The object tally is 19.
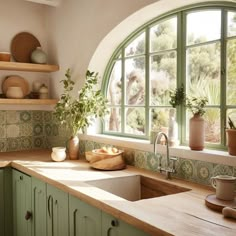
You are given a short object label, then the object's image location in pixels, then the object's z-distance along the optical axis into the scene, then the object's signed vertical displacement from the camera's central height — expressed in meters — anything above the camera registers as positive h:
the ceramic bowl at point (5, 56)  3.30 +0.49
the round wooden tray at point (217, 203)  1.56 -0.48
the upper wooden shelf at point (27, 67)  3.28 +0.39
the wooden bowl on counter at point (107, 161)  2.51 -0.43
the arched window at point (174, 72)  2.11 +0.25
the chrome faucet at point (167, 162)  2.19 -0.39
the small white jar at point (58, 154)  2.87 -0.43
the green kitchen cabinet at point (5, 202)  2.92 -0.86
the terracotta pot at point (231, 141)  1.88 -0.22
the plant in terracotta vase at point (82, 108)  2.93 -0.03
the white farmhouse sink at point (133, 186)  2.19 -0.56
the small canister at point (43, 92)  3.60 +0.14
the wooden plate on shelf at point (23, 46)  3.56 +0.65
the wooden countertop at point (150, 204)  1.36 -0.50
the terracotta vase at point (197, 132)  2.13 -0.18
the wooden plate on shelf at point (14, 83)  3.52 +0.24
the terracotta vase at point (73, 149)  3.00 -0.40
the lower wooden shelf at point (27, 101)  3.31 +0.04
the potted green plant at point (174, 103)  2.34 +0.00
